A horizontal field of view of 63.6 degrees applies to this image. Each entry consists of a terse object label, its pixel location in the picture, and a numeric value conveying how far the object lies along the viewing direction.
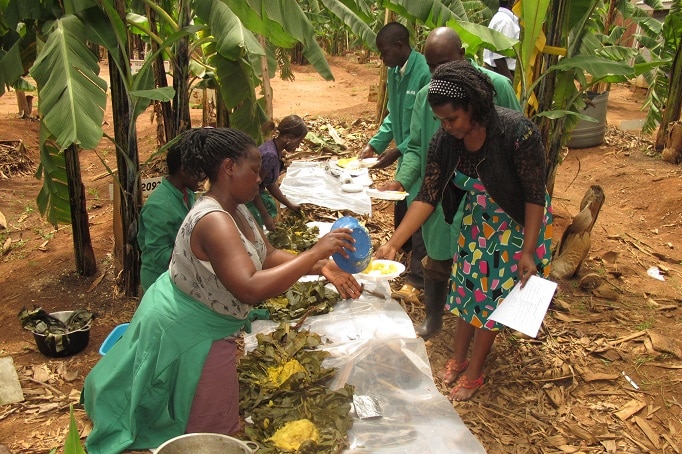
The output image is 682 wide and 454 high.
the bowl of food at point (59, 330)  3.69
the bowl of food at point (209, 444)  2.23
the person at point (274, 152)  4.47
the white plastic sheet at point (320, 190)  5.66
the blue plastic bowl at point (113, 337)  3.31
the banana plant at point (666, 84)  8.07
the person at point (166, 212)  3.32
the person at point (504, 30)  6.16
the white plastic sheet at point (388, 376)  2.68
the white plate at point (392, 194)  3.93
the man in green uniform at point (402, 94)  4.32
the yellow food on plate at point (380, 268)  3.37
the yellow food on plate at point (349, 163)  5.94
